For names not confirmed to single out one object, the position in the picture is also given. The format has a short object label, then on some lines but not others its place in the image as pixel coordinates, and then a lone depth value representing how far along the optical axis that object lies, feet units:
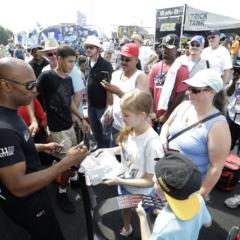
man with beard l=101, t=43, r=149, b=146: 9.72
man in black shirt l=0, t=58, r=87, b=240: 4.58
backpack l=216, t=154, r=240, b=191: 11.45
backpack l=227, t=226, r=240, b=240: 6.01
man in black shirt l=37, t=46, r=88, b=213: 9.77
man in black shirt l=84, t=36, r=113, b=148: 12.80
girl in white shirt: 6.34
